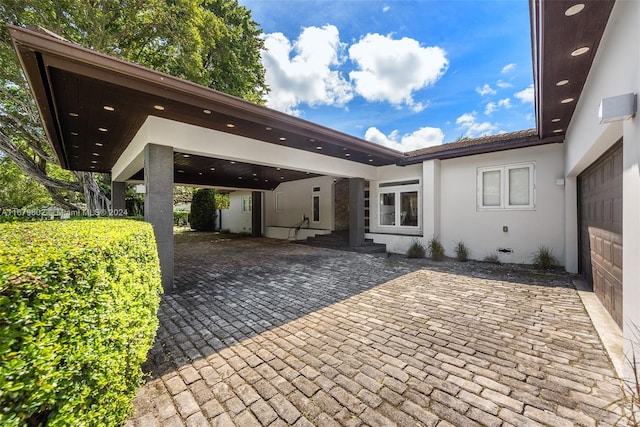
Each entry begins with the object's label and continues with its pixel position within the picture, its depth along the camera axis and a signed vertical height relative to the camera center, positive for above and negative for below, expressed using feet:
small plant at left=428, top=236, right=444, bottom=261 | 27.49 -4.22
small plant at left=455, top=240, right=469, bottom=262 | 27.09 -4.41
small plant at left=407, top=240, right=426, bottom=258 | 29.01 -4.45
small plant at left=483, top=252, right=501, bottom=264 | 25.64 -4.74
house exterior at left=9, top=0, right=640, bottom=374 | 9.08 +5.11
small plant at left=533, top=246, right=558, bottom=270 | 22.25 -4.29
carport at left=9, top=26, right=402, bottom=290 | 11.37 +6.32
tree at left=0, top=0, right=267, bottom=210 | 28.14 +21.85
